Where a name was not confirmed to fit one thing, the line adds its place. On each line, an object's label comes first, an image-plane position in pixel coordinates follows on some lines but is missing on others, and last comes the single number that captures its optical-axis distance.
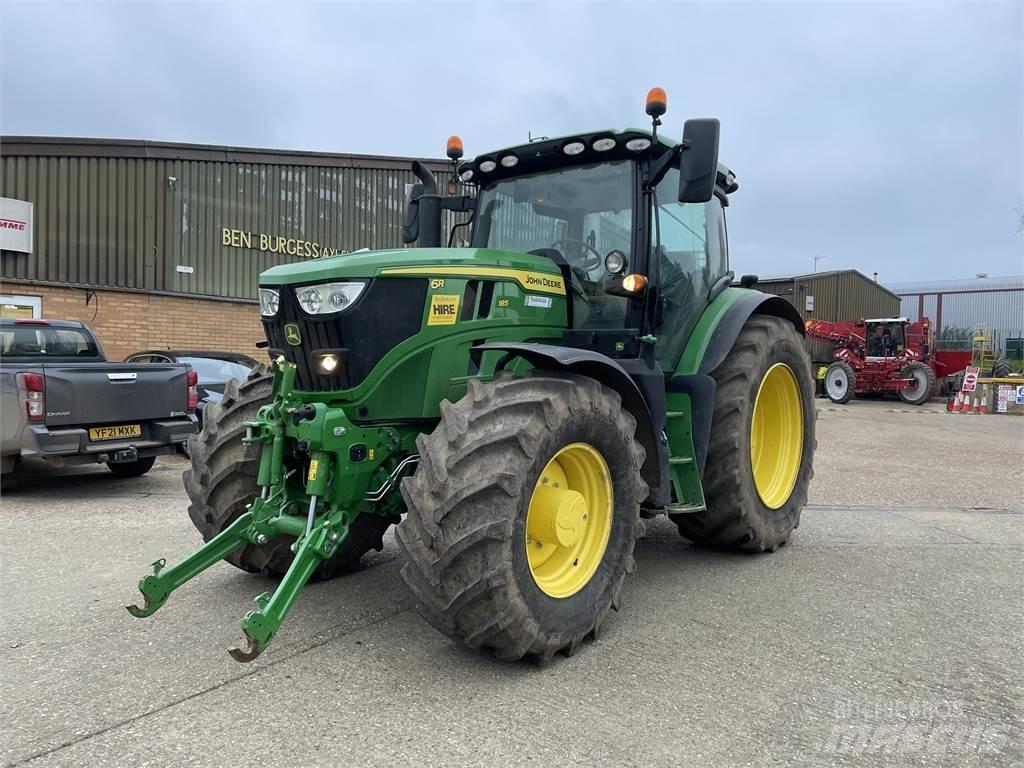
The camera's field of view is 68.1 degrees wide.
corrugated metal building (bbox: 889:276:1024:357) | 26.33
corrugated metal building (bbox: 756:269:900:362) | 26.31
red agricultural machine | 20.91
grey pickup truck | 6.76
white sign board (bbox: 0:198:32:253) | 12.67
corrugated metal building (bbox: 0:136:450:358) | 13.09
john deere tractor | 2.98
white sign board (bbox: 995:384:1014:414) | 18.08
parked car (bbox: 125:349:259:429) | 9.91
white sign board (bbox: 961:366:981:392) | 18.99
